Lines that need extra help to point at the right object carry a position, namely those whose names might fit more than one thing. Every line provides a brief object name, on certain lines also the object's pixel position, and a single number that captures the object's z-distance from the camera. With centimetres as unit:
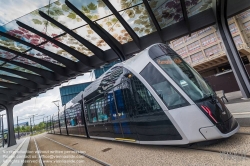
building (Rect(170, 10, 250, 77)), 3806
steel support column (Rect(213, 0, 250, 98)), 859
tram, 365
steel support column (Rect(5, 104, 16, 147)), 2366
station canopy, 847
